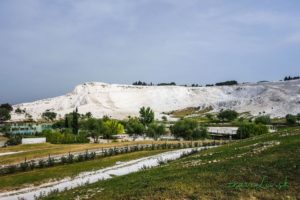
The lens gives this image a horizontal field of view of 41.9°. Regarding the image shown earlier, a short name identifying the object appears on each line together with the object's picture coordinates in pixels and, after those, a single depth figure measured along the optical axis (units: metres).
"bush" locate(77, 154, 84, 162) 61.10
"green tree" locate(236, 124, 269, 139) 106.31
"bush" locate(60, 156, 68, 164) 59.17
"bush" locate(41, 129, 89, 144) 101.69
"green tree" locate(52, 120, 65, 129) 157.25
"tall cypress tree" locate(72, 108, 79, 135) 121.08
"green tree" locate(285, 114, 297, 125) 133.12
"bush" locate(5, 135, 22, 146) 98.57
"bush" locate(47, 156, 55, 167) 56.97
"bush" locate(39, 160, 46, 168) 55.96
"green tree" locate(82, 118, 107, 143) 123.64
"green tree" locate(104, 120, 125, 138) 125.48
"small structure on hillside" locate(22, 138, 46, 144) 96.88
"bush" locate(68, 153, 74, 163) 59.98
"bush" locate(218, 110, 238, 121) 178.88
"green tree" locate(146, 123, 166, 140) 124.68
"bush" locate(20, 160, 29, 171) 53.94
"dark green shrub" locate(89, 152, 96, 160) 63.56
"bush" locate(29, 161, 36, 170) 54.82
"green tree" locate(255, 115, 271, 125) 141.00
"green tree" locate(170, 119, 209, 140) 114.79
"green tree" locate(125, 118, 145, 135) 130.75
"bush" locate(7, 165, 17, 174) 52.92
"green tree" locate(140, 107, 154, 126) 151.12
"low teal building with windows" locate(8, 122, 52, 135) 134.55
